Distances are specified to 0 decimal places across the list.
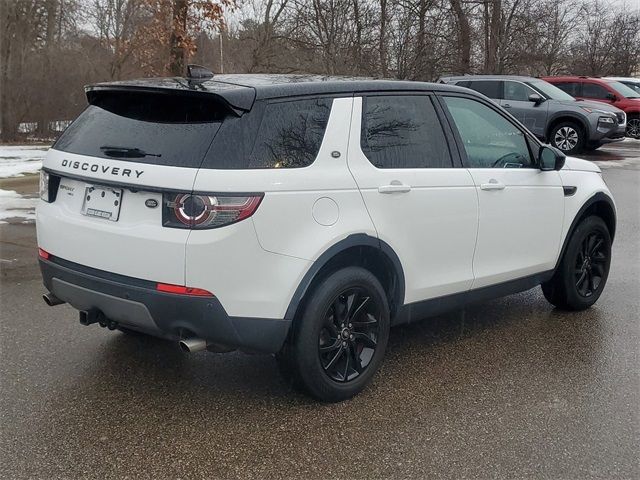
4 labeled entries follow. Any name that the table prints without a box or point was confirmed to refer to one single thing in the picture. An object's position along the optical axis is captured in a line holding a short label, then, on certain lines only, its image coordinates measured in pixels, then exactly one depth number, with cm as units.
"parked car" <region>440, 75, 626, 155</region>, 1642
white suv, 311
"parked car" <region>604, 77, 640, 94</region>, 2295
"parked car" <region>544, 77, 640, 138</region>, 1994
